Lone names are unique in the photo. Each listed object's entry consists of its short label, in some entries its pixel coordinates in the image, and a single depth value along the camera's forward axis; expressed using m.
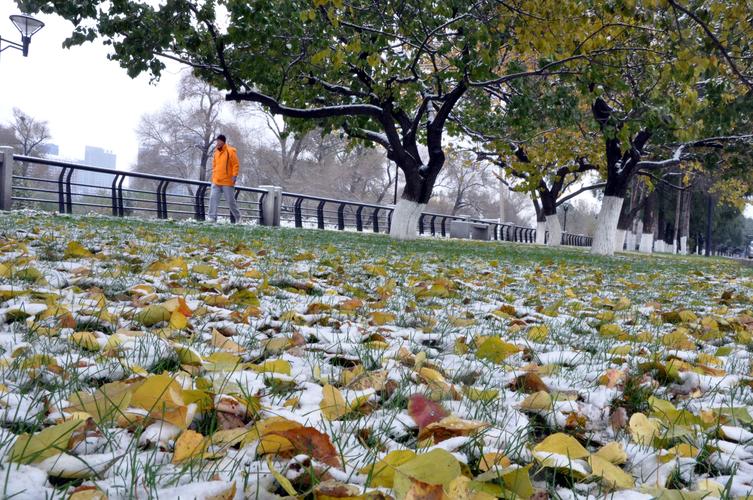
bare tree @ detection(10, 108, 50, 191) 44.59
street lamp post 14.16
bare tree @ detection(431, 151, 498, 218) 47.40
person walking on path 13.95
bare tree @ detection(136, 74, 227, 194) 37.50
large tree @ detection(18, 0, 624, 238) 8.92
